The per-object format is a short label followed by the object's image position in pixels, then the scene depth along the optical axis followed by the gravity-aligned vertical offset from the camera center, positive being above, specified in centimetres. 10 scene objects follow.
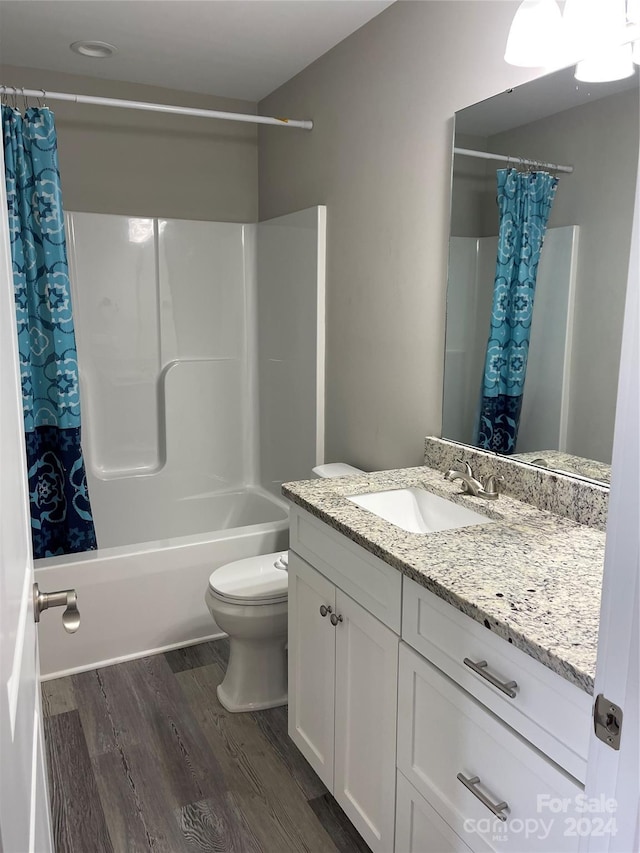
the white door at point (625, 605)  61 -27
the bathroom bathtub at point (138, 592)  249 -110
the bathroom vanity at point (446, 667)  109 -71
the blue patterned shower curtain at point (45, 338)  259 -11
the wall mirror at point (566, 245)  162 +18
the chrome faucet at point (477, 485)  194 -50
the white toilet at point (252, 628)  224 -107
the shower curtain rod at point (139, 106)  247 +81
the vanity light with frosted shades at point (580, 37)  155 +67
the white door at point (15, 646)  63 -39
